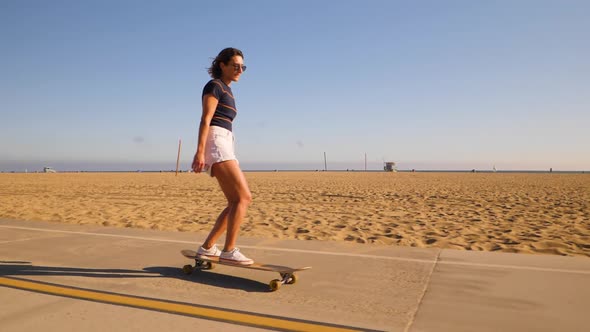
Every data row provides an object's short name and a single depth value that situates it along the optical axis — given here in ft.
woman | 11.75
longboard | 11.06
